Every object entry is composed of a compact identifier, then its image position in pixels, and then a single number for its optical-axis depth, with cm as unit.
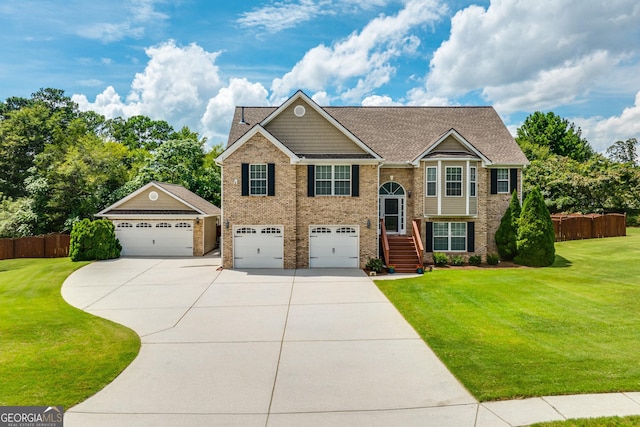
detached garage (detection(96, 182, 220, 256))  2266
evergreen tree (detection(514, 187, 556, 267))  1902
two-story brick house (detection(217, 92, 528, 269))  1872
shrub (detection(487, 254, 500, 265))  1956
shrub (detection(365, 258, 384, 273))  1808
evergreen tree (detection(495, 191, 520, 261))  1998
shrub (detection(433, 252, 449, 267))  1941
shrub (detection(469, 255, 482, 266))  1962
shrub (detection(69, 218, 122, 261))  2075
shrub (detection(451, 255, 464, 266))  1959
